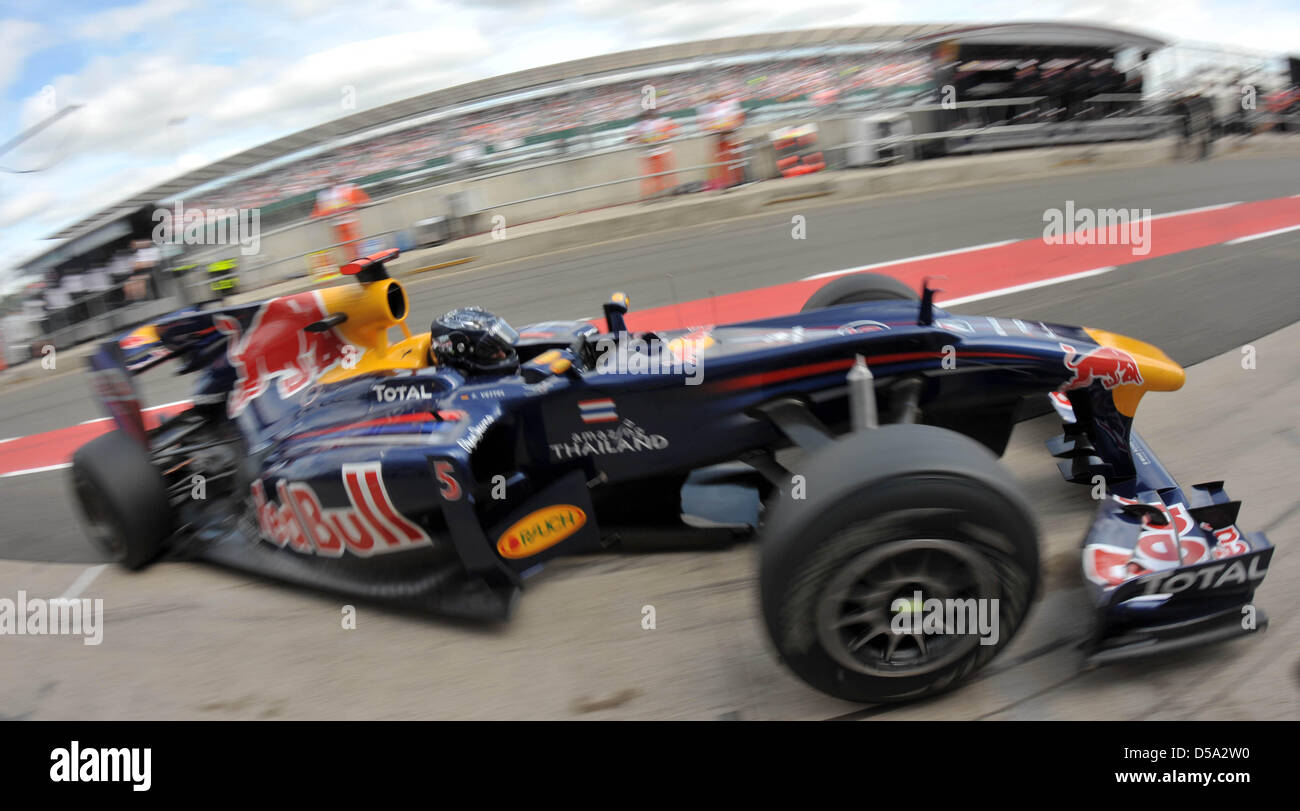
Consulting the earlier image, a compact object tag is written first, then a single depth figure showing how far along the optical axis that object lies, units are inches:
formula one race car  90.2
